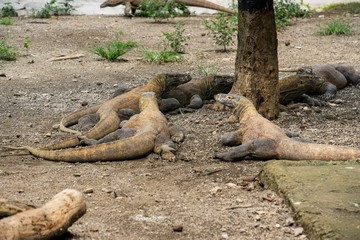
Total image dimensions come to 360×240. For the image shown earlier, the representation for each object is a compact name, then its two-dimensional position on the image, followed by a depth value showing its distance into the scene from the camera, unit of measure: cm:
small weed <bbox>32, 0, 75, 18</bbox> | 2701
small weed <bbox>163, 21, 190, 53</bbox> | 1892
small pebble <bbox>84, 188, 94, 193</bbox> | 708
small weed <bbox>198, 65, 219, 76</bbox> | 1639
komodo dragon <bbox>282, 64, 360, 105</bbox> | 1399
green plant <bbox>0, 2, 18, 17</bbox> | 2746
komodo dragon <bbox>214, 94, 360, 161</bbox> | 795
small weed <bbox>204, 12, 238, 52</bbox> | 1921
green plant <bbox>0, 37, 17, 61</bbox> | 1812
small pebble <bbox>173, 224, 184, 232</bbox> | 565
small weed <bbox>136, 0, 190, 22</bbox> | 2474
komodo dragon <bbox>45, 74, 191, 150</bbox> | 1069
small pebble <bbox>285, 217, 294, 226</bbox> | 565
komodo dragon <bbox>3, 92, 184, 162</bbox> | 905
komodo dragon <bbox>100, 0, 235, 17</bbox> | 2840
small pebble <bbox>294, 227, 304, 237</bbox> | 535
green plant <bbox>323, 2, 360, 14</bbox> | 2783
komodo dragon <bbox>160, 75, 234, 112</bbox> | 1401
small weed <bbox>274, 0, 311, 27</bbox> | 2384
